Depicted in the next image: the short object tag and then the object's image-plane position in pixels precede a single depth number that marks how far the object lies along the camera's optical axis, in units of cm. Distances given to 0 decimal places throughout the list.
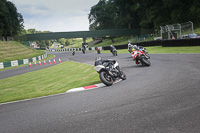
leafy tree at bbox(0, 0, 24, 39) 6083
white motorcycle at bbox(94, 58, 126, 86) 761
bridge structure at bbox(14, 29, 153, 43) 6925
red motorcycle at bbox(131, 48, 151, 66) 1143
